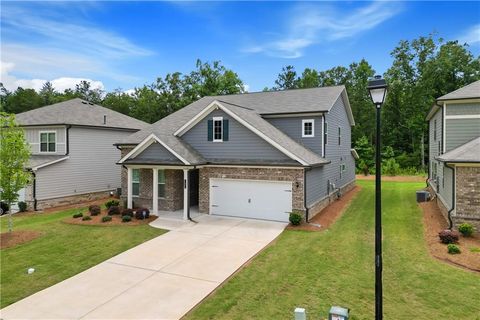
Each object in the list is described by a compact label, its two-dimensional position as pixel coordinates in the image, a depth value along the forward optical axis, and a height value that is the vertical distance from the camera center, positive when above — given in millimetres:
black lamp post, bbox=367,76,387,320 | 5921 -290
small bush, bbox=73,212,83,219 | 16264 -3146
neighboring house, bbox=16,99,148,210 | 19906 +90
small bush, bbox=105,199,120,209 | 17669 -2793
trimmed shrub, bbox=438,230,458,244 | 11273 -2973
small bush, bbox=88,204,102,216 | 16641 -2974
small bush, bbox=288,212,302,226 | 14219 -2928
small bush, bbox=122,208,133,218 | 15933 -2943
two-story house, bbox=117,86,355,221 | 15266 -338
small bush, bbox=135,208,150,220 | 15727 -2998
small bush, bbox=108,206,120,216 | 16547 -2983
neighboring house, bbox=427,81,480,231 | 12516 +30
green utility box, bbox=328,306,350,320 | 5652 -2874
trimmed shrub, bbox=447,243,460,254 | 10344 -3135
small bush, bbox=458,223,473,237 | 11953 -2862
